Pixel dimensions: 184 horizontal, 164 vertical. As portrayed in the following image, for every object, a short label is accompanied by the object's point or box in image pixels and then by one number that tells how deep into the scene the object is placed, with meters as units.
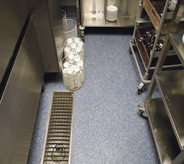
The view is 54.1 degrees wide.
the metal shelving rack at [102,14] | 2.16
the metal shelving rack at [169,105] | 0.97
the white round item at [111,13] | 2.12
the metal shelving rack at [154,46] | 1.25
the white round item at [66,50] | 1.75
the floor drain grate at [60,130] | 1.33
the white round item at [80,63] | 1.63
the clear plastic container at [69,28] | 2.02
